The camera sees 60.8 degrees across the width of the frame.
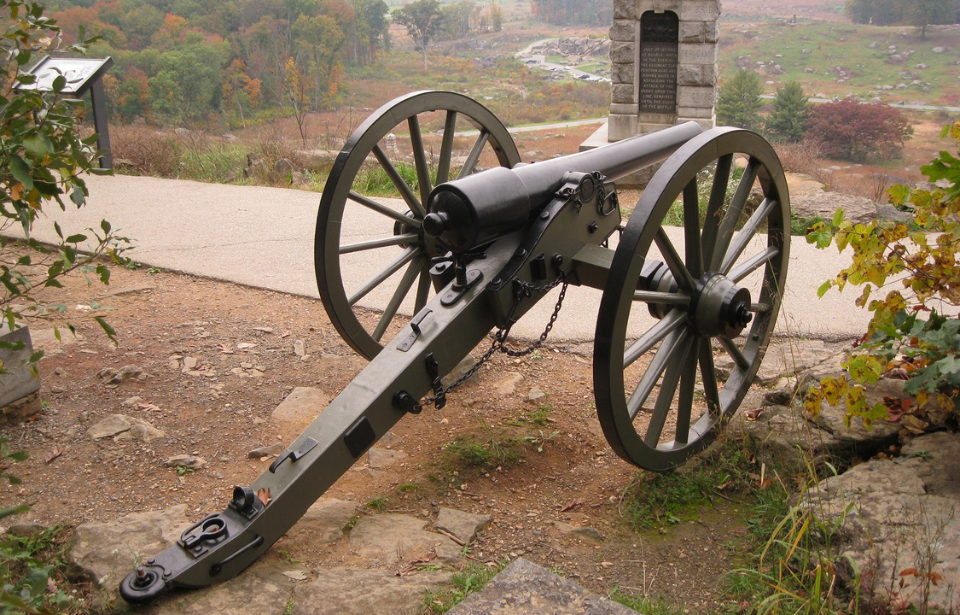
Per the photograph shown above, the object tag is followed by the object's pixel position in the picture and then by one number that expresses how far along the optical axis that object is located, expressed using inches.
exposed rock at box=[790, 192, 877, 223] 262.7
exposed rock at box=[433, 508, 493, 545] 106.2
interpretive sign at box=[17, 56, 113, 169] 322.0
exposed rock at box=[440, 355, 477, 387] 157.2
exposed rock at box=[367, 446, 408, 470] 128.4
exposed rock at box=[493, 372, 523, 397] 151.9
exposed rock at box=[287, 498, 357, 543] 104.0
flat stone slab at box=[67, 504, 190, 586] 91.8
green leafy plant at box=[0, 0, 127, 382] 86.9
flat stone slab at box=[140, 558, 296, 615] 83.6
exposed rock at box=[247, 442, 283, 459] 131.1
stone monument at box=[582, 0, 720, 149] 342.0
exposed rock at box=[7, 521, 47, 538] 104.2
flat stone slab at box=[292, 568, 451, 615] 84.8
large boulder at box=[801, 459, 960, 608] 77.9
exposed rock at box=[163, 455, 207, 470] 127.6
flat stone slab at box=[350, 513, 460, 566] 100.3
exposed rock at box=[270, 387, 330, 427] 143.9
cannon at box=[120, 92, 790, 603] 92.7
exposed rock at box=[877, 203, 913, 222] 278.8
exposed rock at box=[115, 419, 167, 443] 134.3
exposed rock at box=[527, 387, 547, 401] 148.7
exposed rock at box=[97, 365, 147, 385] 153.7
